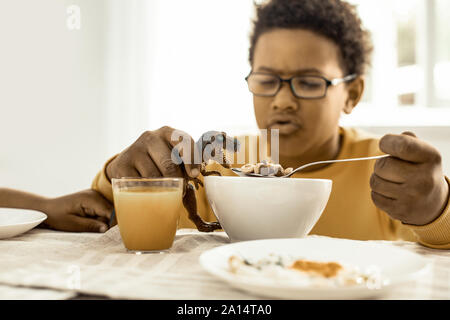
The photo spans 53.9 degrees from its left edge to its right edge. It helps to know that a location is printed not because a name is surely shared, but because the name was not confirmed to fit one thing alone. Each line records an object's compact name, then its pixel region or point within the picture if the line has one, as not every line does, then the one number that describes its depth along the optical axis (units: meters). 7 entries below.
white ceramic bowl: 0.61
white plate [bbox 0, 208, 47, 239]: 0.80
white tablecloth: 0.38
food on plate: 0.37
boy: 1.26
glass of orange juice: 0.58
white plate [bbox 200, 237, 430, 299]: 0.35
